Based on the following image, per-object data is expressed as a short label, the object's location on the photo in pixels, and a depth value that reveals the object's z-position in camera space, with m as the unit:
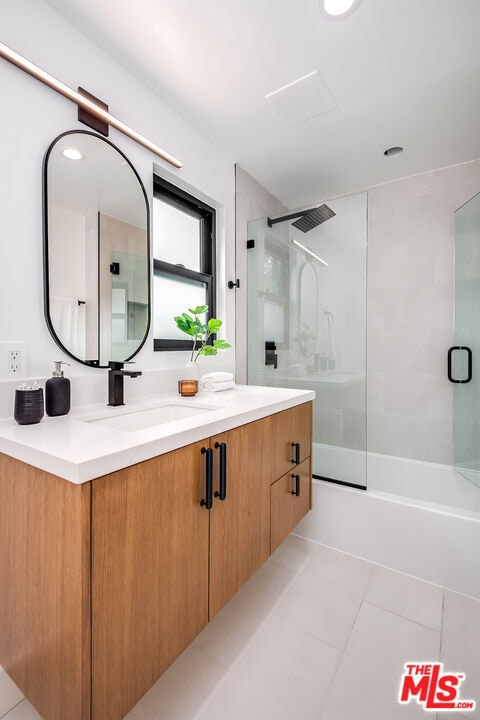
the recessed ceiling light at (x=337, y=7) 1.17
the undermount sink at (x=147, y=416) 1.23
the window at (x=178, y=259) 1.77
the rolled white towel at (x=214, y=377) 1.74
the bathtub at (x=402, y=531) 1.52
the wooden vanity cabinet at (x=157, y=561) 0.72
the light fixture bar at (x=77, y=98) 1.08
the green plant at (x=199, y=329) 1.69
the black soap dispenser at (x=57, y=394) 1.09
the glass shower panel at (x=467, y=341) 2.13
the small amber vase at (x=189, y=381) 1.60
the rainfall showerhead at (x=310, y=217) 2.08
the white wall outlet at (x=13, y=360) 1.07
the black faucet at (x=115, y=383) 1.31
